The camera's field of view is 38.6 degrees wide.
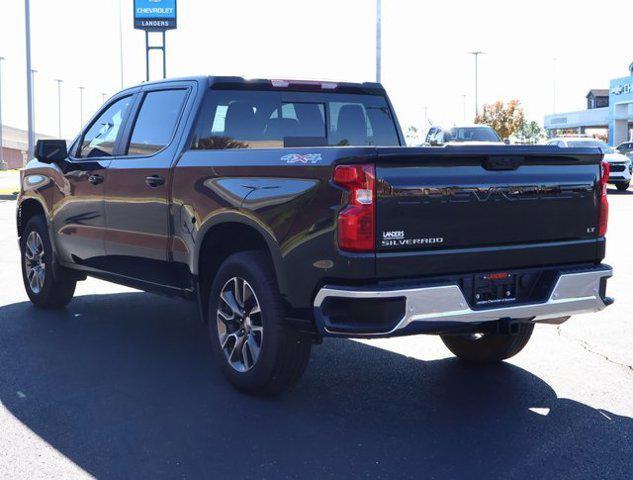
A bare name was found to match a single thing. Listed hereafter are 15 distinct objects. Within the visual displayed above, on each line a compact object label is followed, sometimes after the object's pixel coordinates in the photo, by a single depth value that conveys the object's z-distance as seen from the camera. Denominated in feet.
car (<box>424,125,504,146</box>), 92.38
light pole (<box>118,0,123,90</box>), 172.32
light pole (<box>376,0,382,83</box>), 109.81
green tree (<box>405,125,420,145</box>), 266.04
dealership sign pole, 159.53
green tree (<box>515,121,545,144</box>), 329.31
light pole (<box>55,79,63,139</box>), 416.46
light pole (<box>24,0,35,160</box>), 104.99
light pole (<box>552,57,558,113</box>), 326.44
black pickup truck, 15.25
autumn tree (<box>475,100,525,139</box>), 316.60
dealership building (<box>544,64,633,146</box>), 221.87
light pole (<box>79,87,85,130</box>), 431.18
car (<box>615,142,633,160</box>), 125.80
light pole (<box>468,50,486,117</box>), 276.62
